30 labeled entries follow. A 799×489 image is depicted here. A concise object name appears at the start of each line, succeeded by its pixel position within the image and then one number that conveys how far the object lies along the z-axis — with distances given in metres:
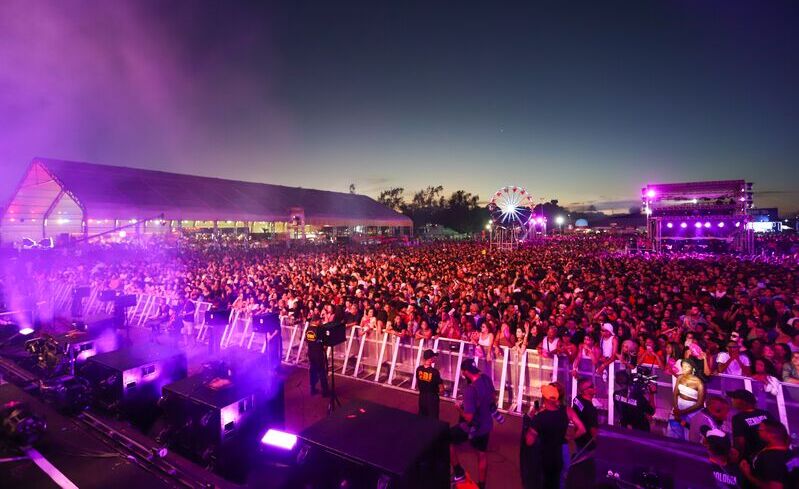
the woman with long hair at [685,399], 4.61
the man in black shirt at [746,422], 3.50
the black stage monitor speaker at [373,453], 2.53
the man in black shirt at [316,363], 7.07
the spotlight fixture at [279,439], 3.25
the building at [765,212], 62.97
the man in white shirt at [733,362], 5.67
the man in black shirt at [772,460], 3.03
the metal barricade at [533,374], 6.31
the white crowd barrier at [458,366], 5.26
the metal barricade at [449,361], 7.11
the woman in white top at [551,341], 6.87
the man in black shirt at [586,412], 4.03
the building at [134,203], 26.72
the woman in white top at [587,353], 6.15
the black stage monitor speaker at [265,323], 7.06
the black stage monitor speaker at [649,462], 2.68
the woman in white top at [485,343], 6.84
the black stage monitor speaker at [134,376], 5.42
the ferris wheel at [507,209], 39.28
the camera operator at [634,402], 4.61
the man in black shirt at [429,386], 5.05
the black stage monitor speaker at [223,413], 4.32
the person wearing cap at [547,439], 3.78
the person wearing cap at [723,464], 2.89
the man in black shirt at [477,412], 4.27
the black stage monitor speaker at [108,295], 10.44
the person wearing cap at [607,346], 6.32
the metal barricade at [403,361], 7.64
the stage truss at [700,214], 27.31
